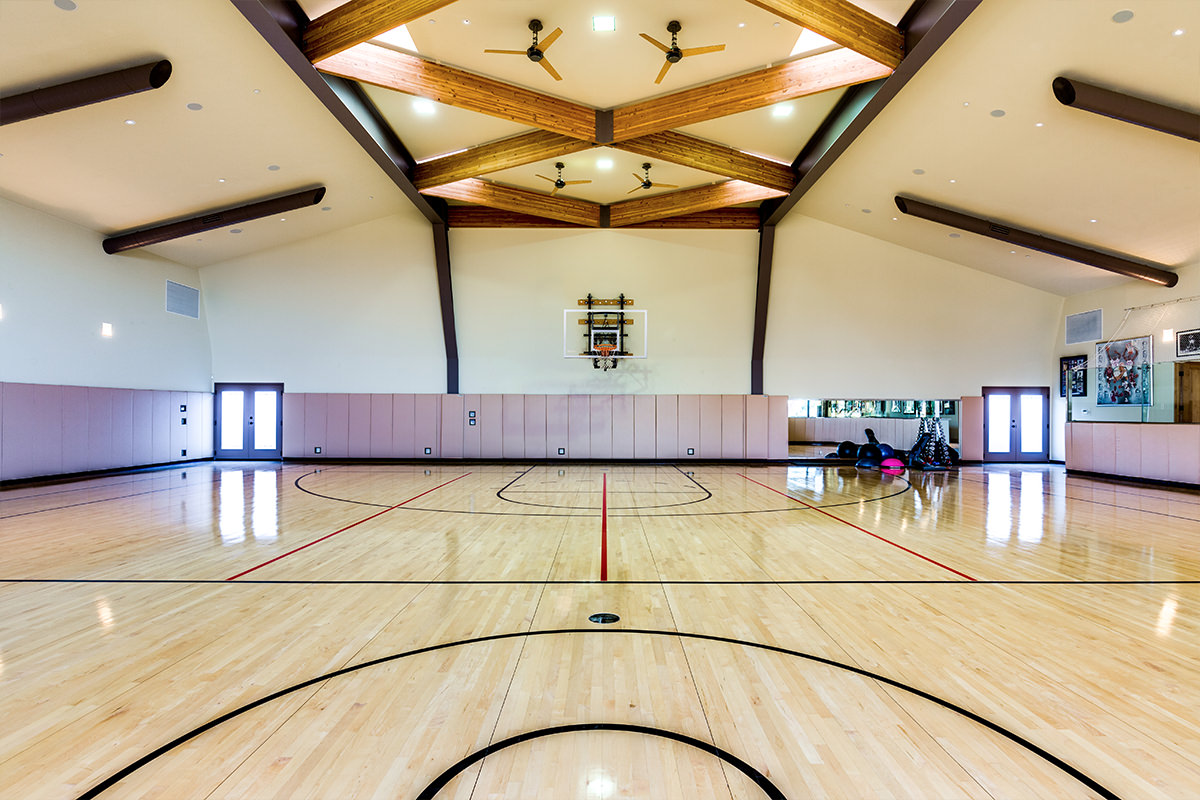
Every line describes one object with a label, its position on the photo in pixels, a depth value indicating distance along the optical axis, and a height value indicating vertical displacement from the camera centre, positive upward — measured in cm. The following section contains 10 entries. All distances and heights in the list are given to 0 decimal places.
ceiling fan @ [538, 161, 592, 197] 1224 +449
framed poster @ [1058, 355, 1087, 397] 1509 +71
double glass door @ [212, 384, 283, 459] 1645 -65
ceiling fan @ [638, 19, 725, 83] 743 +451
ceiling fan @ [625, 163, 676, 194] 1240 +454
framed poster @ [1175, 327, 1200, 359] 1199 +120
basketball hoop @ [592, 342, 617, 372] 1602 +104
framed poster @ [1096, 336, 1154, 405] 1296 +71
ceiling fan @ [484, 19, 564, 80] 750 +445
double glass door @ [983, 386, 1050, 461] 1638 -58
